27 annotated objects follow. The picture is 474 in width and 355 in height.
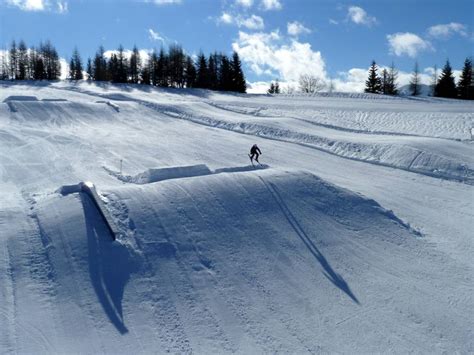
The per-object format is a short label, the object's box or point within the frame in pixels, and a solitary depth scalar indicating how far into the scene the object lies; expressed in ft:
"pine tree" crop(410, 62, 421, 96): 262.88
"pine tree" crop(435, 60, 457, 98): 231.50
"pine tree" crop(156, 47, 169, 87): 263.70
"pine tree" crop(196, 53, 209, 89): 259.80
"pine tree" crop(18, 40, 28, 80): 280.10
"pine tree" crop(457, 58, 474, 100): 225.97
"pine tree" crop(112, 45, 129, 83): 266.98
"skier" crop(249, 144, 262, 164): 73.29
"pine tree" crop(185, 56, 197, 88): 261.85
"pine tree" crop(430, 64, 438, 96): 278.91
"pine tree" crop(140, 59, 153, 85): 272.06
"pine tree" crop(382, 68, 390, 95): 254.68
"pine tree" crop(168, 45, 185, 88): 262.67
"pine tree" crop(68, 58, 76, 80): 298.35
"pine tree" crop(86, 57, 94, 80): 296.92
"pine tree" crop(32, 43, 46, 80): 266.16
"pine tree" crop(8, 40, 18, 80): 285.23
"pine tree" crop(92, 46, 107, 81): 278.65
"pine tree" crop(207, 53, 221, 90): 261.65
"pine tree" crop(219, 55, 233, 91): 252.62
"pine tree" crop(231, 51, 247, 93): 253.03
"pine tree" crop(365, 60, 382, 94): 243.19
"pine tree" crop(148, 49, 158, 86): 270.67
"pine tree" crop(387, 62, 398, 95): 258.37
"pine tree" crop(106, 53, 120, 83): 268.41
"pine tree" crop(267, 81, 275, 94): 307.80
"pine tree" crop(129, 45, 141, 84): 280.16
